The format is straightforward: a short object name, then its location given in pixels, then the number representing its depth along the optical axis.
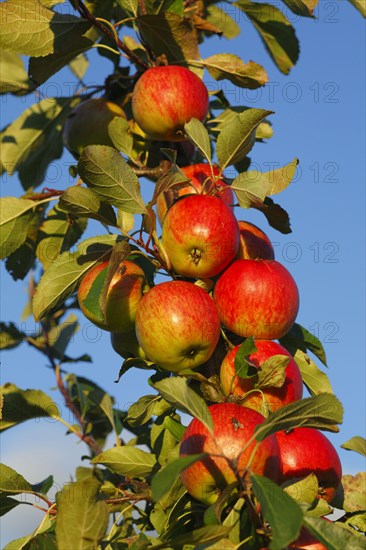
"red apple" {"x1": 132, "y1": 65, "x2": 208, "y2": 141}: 2.51
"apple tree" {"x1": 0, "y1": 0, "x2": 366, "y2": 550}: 1.69
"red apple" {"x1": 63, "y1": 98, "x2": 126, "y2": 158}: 2.94
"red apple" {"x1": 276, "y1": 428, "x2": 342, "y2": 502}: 1.92
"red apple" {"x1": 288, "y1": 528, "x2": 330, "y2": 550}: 1.70
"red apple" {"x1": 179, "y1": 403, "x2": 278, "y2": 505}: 1.73
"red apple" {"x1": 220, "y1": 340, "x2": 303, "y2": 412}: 2.01
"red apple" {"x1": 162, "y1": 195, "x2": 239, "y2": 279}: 2.09
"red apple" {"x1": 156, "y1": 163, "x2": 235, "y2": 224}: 2.47
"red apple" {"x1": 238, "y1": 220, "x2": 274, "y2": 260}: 2.36
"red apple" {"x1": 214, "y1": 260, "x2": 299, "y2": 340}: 2.13
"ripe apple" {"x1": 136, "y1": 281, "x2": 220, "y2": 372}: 1.99
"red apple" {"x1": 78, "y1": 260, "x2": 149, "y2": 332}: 2.16
